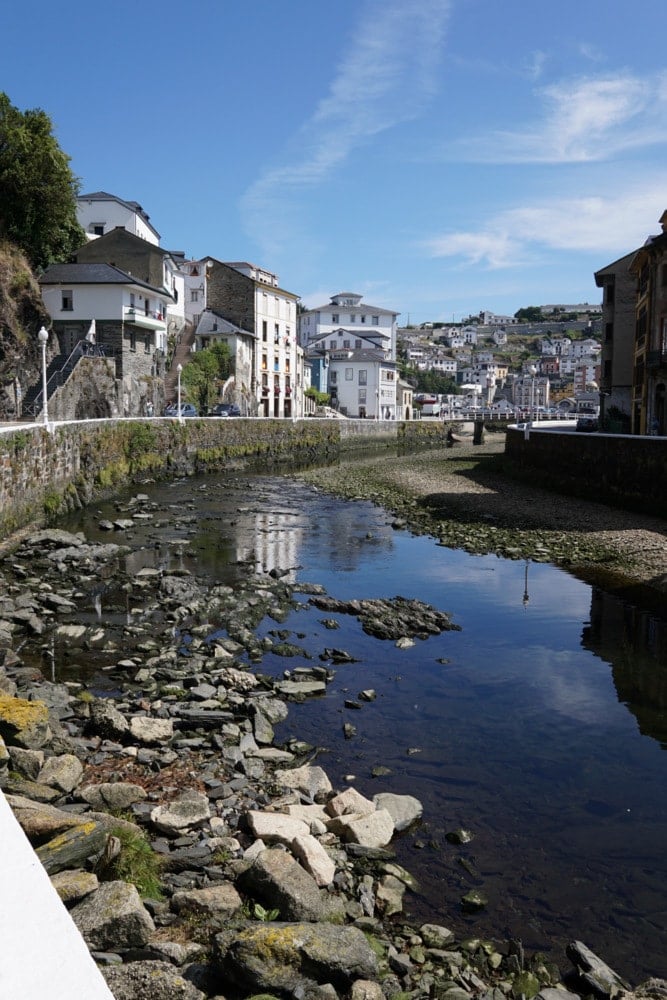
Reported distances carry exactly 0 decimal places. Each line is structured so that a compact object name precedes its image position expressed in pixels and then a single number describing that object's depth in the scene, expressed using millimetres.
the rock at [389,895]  6973
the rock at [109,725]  10047
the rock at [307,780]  8938
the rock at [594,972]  6164
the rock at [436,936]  6543
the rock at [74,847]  5809
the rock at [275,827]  7488
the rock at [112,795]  7918
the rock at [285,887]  6145
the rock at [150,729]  10000
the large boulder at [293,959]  5145
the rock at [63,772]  7859
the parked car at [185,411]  62719
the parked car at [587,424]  57781
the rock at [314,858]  6965
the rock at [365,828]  7930
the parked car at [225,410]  68812
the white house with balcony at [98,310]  61031
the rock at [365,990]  5339
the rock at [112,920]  5152
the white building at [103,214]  76938
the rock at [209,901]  6234
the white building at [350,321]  137750
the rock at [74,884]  5430
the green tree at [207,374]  73438
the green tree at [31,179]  51625
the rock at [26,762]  7840
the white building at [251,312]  88125
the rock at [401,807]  8461
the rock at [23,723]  8430
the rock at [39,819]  6148
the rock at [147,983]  4543
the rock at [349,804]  8391
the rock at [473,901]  7207
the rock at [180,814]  7730
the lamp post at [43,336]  28145
